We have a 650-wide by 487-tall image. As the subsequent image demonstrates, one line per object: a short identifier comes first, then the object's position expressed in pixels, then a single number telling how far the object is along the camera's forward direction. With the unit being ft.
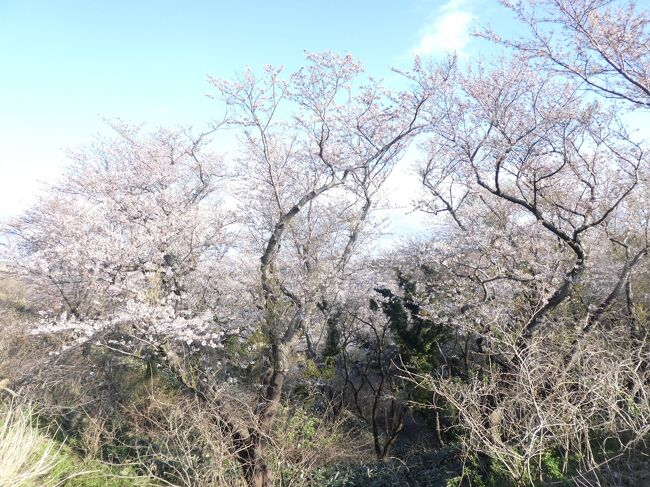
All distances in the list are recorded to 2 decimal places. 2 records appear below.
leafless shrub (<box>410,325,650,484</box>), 16.06
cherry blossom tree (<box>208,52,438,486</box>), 29.96
